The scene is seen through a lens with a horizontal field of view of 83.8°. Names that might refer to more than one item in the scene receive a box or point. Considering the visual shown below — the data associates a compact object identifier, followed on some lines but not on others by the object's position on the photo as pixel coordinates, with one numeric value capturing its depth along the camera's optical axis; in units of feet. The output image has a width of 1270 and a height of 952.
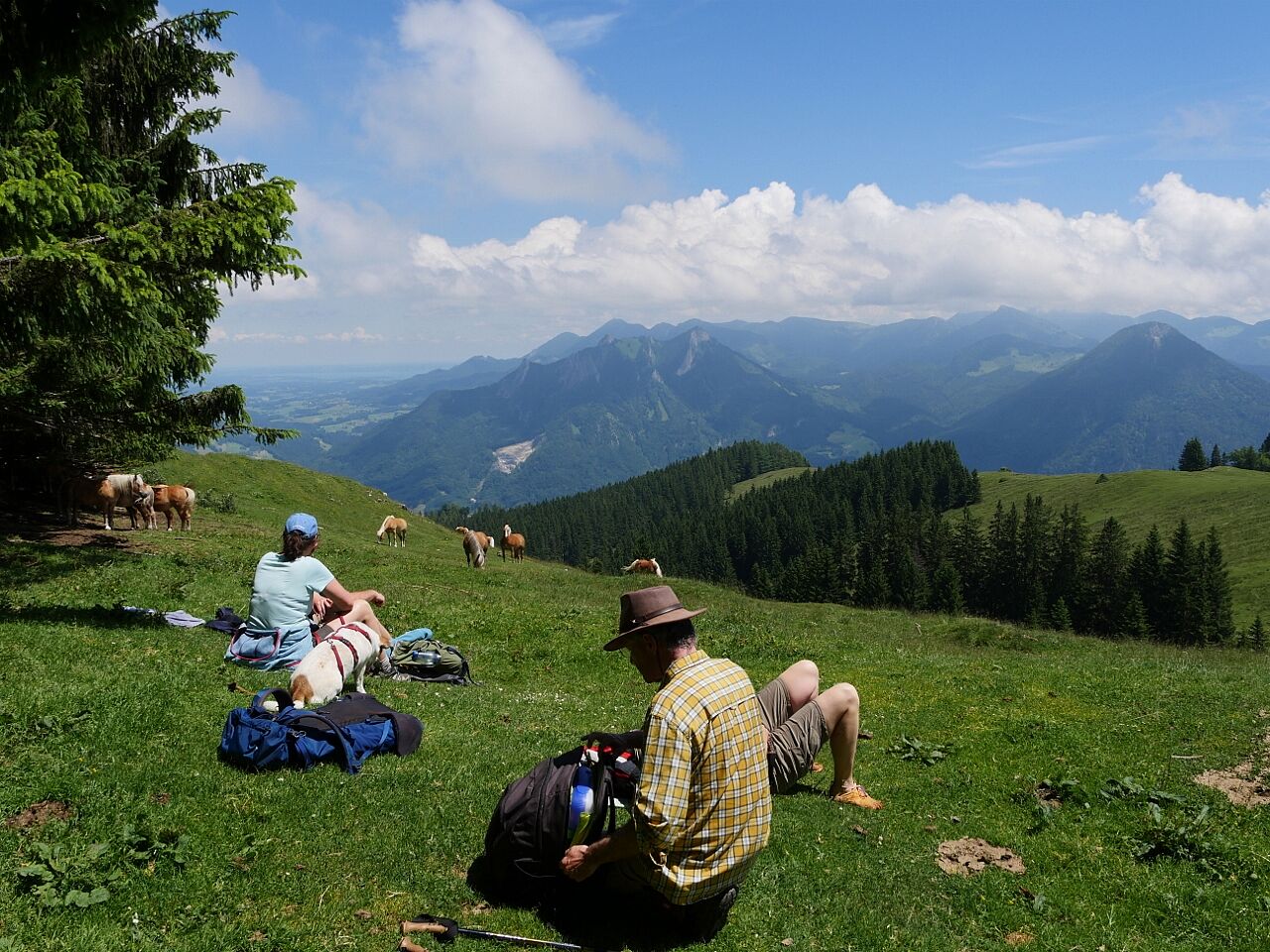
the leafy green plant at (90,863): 18.17
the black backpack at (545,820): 19.81
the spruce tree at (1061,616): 288.51
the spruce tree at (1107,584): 296.92
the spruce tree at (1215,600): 259.60
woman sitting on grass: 37.96
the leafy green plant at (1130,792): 29.91
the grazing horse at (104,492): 87.81
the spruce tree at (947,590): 347.97
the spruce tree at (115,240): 33.14
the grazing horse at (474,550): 128.26
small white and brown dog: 32.32
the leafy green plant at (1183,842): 25.80
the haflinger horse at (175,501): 96.07
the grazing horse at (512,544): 163.73
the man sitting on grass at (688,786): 17.58
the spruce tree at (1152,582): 283.57
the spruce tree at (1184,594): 266.57
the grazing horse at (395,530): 160.04
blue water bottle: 19.76
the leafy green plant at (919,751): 36.32
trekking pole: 18.78
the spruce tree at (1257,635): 194.34
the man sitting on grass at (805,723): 26.55
